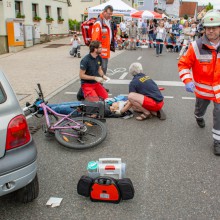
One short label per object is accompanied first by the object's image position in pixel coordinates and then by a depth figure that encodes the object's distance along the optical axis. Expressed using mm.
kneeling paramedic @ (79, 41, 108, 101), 6098
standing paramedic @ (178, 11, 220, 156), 4219
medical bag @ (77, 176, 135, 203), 3104
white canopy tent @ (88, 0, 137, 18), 20912
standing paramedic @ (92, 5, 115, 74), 7484
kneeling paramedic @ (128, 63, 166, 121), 5664
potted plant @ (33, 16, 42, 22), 23031
